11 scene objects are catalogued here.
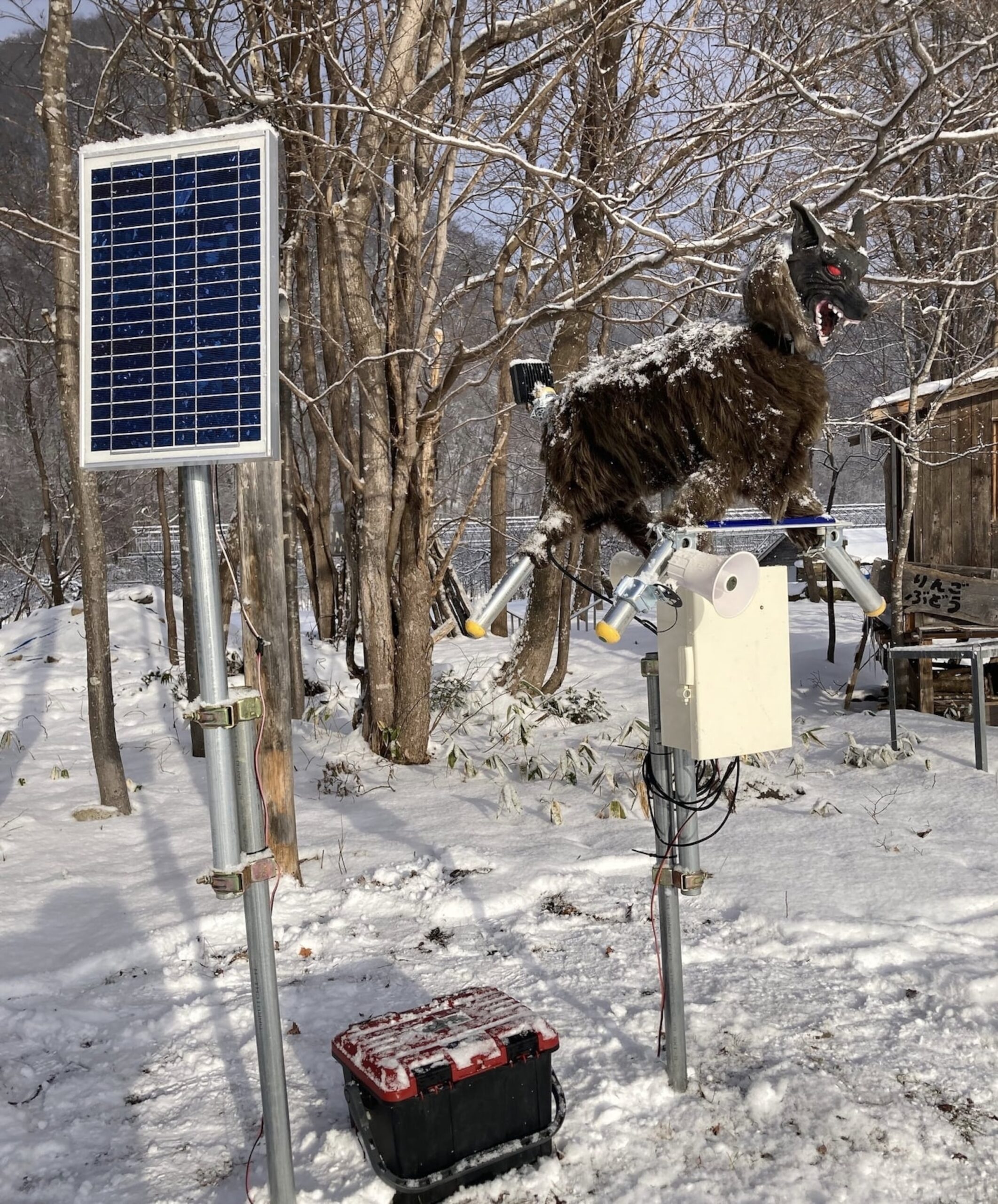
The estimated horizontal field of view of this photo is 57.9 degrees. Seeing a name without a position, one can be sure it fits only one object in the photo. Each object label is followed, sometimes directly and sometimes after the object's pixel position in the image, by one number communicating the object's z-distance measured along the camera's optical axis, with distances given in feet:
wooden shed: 29.07
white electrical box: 8.00
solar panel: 6.98
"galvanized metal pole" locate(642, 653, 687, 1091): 9.04
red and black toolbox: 7.89
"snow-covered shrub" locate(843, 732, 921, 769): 21.08
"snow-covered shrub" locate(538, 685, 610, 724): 27.37
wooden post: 14.43
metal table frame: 20.10
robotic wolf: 7.53
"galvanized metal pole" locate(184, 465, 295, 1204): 7.08
